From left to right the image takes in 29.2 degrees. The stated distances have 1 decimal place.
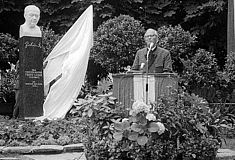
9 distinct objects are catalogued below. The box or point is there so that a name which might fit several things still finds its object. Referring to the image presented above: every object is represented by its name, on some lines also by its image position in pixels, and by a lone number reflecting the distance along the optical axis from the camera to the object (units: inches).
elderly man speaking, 265.0
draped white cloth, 377.7
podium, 211.2
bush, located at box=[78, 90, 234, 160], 179.2
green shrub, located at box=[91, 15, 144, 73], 448.1
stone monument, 365.4
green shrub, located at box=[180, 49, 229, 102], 408.6
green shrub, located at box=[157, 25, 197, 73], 433.4
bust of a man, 367.6
